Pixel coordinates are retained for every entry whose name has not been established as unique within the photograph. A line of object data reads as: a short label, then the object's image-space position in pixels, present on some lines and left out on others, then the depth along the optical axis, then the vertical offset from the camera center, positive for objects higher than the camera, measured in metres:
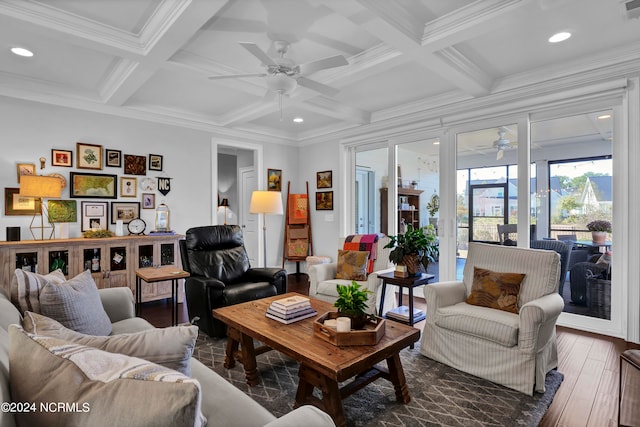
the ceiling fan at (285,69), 2.47 +1.12
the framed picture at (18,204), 3.61 +0.10
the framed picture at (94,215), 4.09 -0.02
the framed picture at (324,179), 5.79 +0.59
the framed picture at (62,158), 3.88 +0.64
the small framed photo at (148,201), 4.54 +0.17
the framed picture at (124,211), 4.31 +0.03
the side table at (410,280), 3.14 -0.63
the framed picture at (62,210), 3.87 +0.04
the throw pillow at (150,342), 1.00 -0.39
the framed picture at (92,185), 4.02 +0.34
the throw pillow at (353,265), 3.79 -0.59
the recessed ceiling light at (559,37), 2.66 +1.41
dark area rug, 1.95 -1.18
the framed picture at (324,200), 5.79 +0.23
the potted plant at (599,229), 3.33 -0.15
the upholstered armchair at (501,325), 2.21 -0.78
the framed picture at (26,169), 3.66 +0.49
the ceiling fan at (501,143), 3.90 +0.82
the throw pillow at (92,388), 0.67 -0.38
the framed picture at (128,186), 4.38 +0.35
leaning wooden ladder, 6.05 -0.28
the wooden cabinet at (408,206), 4.93 +0.11
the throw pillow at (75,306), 1.60 -0.46
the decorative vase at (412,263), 3.22 -0.47
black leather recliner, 3.09 -0.63
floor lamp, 4.74 +0.15
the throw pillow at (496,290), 2.54 -0.59
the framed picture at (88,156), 4.05 +0.70
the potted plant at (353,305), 2.09 -0.57
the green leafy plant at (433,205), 4.67 +0.12
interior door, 6.17 -0.07
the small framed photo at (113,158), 4.25 +0.70
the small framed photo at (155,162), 4.60 +0.70
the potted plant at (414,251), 3.23 -0.37
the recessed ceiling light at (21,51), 2.89 +1.40
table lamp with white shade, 3.35 +0.27
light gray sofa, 0.85 -0.68
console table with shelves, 3.43 -0.50
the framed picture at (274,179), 5.96 +0.60
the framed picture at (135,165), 4.41 +0.64
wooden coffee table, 1.78 -0.77
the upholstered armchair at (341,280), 3.42 -0.73
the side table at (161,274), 2.88 -0.54
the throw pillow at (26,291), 1.59 -0.37
